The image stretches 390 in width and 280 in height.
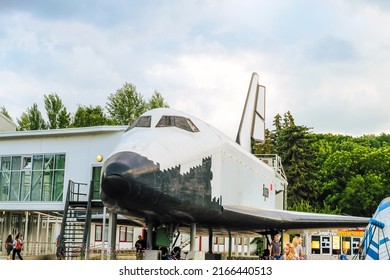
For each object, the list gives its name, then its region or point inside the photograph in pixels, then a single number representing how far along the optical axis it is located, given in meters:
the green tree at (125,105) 40.44
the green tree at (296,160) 39.78
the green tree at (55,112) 39.75
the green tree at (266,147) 42.69
